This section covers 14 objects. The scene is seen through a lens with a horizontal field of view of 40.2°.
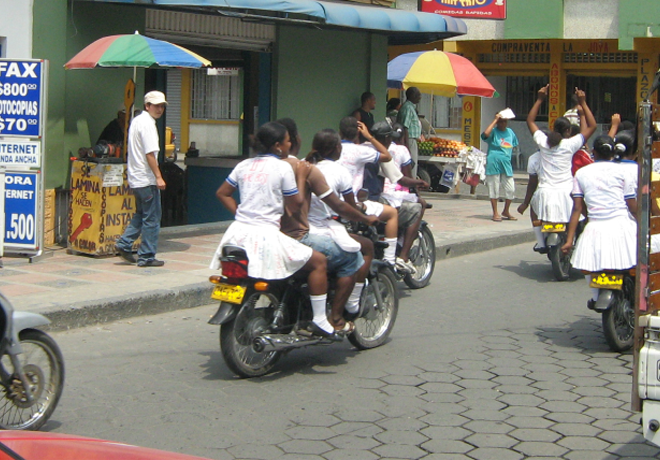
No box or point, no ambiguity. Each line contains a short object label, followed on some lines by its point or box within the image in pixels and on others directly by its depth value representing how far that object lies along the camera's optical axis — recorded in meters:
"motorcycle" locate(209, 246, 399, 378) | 5.66
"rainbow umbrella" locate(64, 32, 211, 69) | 8.81
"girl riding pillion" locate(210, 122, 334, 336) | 5.71
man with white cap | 8.97
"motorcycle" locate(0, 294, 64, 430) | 4.63
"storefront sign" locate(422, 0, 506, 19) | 17.45
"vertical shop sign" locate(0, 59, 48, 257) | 9.04
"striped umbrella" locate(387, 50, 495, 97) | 14.43
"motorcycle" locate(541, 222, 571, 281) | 9.70
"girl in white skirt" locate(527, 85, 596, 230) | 9.77
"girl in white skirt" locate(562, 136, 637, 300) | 6.72
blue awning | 10.37
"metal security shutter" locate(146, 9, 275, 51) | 11.12
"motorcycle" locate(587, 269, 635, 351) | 6.60
